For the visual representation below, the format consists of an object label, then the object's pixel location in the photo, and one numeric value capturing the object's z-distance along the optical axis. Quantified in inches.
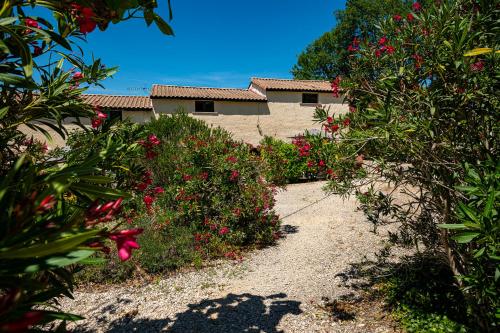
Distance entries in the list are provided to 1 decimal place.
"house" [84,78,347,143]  791.2
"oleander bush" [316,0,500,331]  98.3
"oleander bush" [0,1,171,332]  38.9
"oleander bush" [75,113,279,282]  250.7
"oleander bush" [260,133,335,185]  614.9
